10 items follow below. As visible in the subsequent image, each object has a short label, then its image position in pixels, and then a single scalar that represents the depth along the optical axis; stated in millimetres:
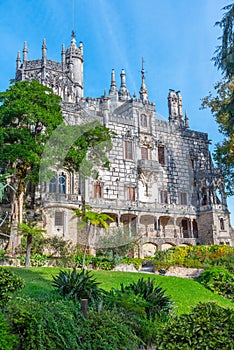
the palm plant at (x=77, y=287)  10607
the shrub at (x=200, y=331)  6000
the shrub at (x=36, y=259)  22828
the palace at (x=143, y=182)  33188
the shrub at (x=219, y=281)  17938
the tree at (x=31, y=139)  24938
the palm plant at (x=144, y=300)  9781
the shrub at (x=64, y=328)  6895
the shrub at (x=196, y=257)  23312
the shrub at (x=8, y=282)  11287
